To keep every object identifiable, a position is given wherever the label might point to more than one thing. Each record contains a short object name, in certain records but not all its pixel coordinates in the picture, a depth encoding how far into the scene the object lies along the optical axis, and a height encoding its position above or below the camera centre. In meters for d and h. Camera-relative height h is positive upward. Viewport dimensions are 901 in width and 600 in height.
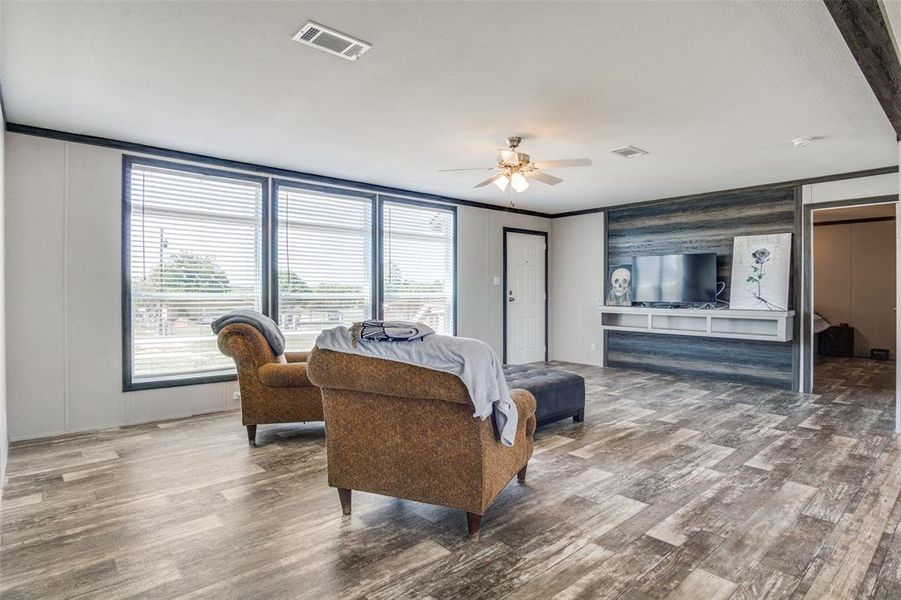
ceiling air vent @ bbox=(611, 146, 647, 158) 4.55 +1.36
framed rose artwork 5.84 +0.30
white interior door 7.75 -0.02
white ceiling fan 3.98 +1.08
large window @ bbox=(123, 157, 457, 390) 4.51 +0.38
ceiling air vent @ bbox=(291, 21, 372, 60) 2.51 +1.35
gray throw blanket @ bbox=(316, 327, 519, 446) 2.16 -0.29
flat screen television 6.43 +0.24
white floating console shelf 5.73 -0.34
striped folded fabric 2.29 -0.17
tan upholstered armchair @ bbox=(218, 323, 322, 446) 3.82 -0.70
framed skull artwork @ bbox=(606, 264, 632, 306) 7.41 +0.17
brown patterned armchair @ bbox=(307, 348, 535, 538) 2.25 -0.67
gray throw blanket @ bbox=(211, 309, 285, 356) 3.90 -0.22
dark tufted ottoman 3.99 -0.79
